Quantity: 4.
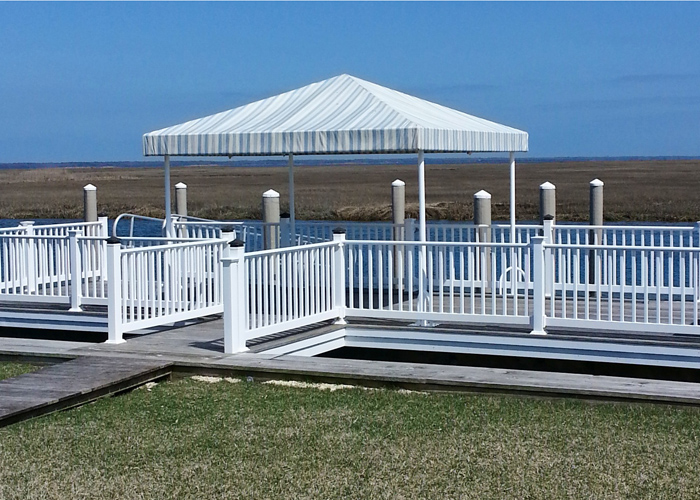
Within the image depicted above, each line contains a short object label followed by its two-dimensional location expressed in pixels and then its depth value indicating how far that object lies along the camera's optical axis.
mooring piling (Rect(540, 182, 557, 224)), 15.18
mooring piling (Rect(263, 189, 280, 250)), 15.94
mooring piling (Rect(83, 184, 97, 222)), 17.84
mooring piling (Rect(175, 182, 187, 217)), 18.12
